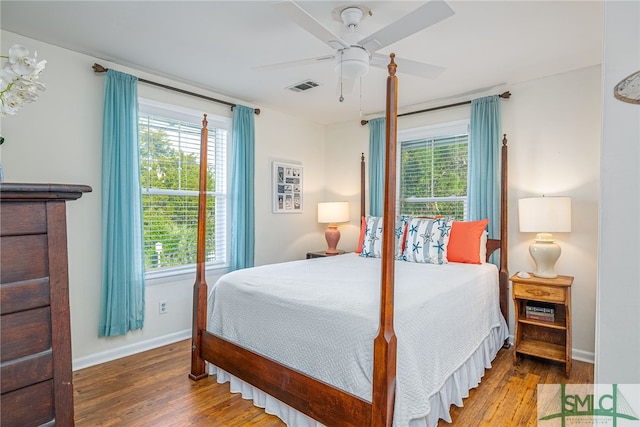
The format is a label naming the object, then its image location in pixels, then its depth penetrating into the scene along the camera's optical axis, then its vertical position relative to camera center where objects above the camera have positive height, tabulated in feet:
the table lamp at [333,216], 14.17 -0.49
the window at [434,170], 12.17 +1.29
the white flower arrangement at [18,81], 2.77 +1.01
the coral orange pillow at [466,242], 10.16 -1.10
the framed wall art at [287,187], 13.99 +0.71
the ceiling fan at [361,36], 5.29 +2.97
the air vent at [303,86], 10.99 +3.87
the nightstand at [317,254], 14.06 -2.06
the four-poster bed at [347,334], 5.18 -2.40
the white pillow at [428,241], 10.16 -1.11
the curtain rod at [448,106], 10.76 +3.50
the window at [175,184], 10.50 +0.64
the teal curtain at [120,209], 9.23 -0.16
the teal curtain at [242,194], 12.19 +0.36
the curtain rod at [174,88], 9.10 +3.59
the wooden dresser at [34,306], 2.06 -0.65
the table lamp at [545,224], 8.91 -0.48
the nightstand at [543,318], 8.64 -3.06
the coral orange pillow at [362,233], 12.42 -1.04
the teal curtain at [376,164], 13.66 +1.62
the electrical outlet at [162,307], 10.66 -3.23
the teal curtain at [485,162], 10.81 +1.38
